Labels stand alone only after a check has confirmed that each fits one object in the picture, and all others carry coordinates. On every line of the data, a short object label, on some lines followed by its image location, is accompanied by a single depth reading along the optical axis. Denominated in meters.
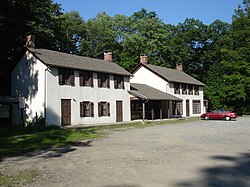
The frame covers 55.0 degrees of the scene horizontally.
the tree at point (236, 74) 39.68
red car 28.54
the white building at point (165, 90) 30.32
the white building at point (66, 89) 20.45
